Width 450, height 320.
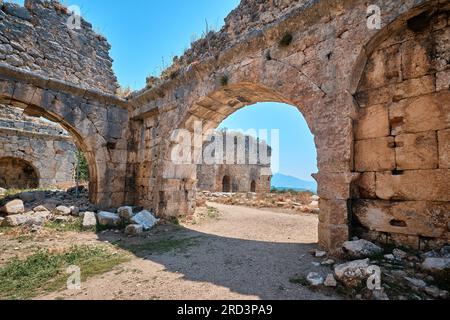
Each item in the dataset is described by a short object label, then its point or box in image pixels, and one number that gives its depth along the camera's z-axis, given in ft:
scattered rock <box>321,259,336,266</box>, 8.81
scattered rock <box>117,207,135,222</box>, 17.12
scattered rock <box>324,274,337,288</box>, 7.06
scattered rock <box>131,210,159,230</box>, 16.11
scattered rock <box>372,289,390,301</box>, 6.08
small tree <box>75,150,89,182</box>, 44.37
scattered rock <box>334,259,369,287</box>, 6.81
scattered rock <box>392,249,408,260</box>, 8.15
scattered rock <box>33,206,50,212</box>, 17.74
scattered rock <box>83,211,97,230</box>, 15.93
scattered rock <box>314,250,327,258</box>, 9.78
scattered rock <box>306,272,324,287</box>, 7.23
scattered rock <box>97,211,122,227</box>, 16.37
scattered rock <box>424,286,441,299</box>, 6.11
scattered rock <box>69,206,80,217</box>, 18.20
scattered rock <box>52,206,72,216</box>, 17.77
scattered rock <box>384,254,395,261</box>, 8.09
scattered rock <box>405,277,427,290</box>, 6.46
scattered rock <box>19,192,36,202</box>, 20.51
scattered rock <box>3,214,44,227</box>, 15.07
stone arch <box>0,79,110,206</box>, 17.01
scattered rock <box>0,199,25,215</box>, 16.88
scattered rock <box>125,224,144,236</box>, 14.97
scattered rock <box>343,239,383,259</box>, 8.59
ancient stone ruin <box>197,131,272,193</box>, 55.42
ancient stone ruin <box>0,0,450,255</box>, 8.61
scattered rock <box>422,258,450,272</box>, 6.81
